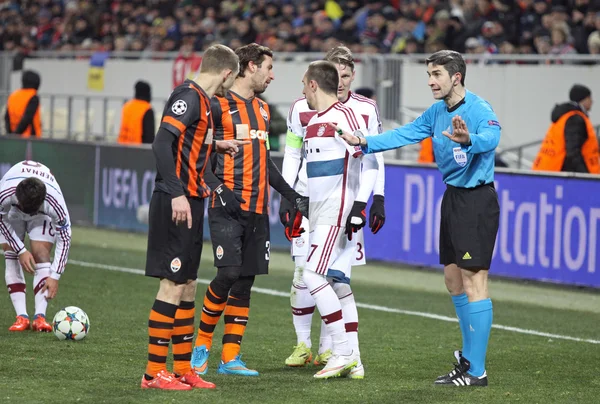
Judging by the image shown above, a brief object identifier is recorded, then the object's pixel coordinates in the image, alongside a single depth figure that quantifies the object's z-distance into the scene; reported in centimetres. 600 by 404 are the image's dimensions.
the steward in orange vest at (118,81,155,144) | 3472
